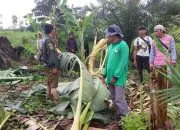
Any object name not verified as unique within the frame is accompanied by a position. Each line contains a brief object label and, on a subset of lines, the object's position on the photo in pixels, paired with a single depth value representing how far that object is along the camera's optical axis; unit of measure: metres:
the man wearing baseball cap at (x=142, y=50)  3.74
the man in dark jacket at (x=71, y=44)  5.67
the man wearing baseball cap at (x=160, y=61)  2.22
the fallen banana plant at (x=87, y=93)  2.65
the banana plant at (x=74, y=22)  4.45
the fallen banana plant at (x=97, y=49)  4.34
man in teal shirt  2.55
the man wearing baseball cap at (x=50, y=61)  3.06
